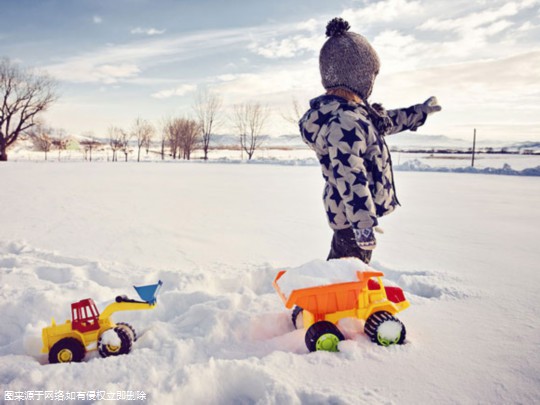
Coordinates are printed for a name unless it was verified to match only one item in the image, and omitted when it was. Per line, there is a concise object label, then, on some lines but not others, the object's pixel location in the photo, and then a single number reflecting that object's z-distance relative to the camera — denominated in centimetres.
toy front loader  157
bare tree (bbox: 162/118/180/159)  4816
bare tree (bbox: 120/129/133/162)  5584
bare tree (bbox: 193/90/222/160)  4088
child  167
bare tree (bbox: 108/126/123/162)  5600
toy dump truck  154
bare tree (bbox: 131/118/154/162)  5488
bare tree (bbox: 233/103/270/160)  4088
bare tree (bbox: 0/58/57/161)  2926
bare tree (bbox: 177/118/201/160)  4744
